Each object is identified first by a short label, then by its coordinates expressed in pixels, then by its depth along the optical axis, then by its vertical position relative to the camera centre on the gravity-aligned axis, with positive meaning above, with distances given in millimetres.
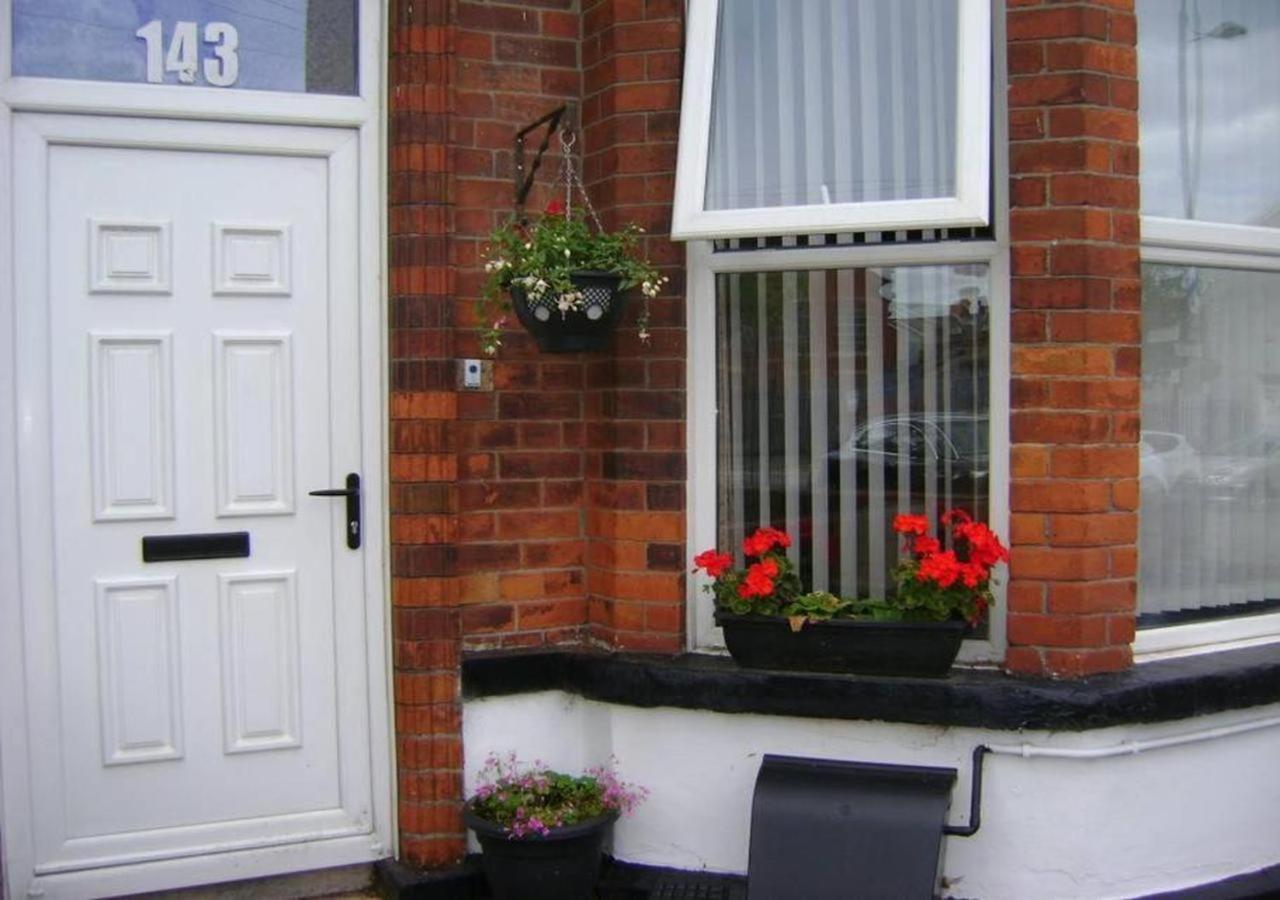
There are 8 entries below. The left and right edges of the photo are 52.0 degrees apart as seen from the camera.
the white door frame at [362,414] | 3693 +9
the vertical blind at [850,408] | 3906 +14
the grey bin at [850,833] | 3461 -1134
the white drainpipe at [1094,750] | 3594 -934
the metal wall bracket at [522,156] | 3996 +797
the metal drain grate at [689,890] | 3787 -1389
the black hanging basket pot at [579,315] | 3701 +282
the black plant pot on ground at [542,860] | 3676 -1260
